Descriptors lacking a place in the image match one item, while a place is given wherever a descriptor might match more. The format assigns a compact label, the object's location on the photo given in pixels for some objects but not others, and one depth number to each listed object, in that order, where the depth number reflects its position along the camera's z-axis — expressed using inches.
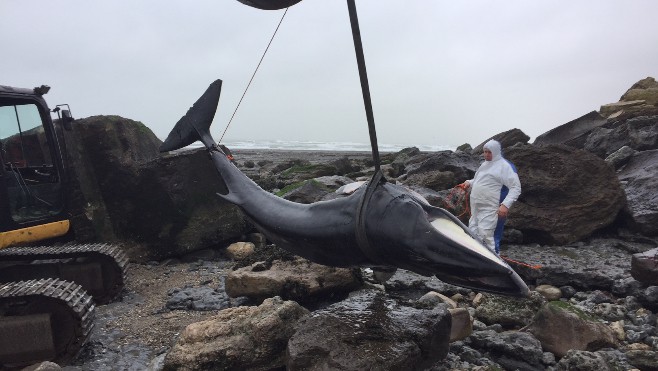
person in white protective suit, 274.1
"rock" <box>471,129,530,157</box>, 682.8
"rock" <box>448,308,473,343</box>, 179.8
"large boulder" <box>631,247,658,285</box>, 219.0
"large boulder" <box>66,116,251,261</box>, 316.2
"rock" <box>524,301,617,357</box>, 169.5
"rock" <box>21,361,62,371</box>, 149.1
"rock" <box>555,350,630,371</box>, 143.0
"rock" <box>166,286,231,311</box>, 241.0
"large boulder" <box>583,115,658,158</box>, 470.3
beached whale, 102.5
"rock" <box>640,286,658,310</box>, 210.1
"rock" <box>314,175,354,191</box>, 406.3
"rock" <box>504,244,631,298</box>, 244.5
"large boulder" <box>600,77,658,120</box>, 725.3
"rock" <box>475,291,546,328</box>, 197.2
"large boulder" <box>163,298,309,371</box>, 153.0
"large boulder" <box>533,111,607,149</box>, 625.3
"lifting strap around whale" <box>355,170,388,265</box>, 120.3
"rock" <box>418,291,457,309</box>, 212.5
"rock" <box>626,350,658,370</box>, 156.7
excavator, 235.8
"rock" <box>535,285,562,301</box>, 237.0
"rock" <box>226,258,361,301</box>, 215.5
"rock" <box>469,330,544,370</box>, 166.2
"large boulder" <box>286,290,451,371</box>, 136.4
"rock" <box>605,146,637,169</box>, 410.0
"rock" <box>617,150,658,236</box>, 307.1
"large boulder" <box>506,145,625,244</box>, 315.3
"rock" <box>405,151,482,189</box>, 424.2
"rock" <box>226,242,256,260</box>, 327.9
